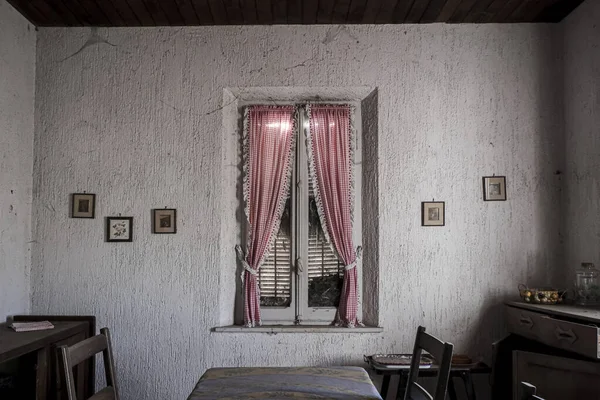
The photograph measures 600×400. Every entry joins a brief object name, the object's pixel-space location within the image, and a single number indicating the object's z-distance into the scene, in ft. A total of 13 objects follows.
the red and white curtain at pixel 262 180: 12.76
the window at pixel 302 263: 12.94
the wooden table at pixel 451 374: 10.77
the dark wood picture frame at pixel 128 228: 12.46
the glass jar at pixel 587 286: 10.81
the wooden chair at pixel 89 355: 6.66
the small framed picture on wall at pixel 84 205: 12.51
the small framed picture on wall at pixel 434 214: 12.44
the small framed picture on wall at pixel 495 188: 12.45
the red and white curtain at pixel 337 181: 12.71
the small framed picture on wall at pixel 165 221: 12.45
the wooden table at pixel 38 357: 9.14
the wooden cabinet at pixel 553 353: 8.91
